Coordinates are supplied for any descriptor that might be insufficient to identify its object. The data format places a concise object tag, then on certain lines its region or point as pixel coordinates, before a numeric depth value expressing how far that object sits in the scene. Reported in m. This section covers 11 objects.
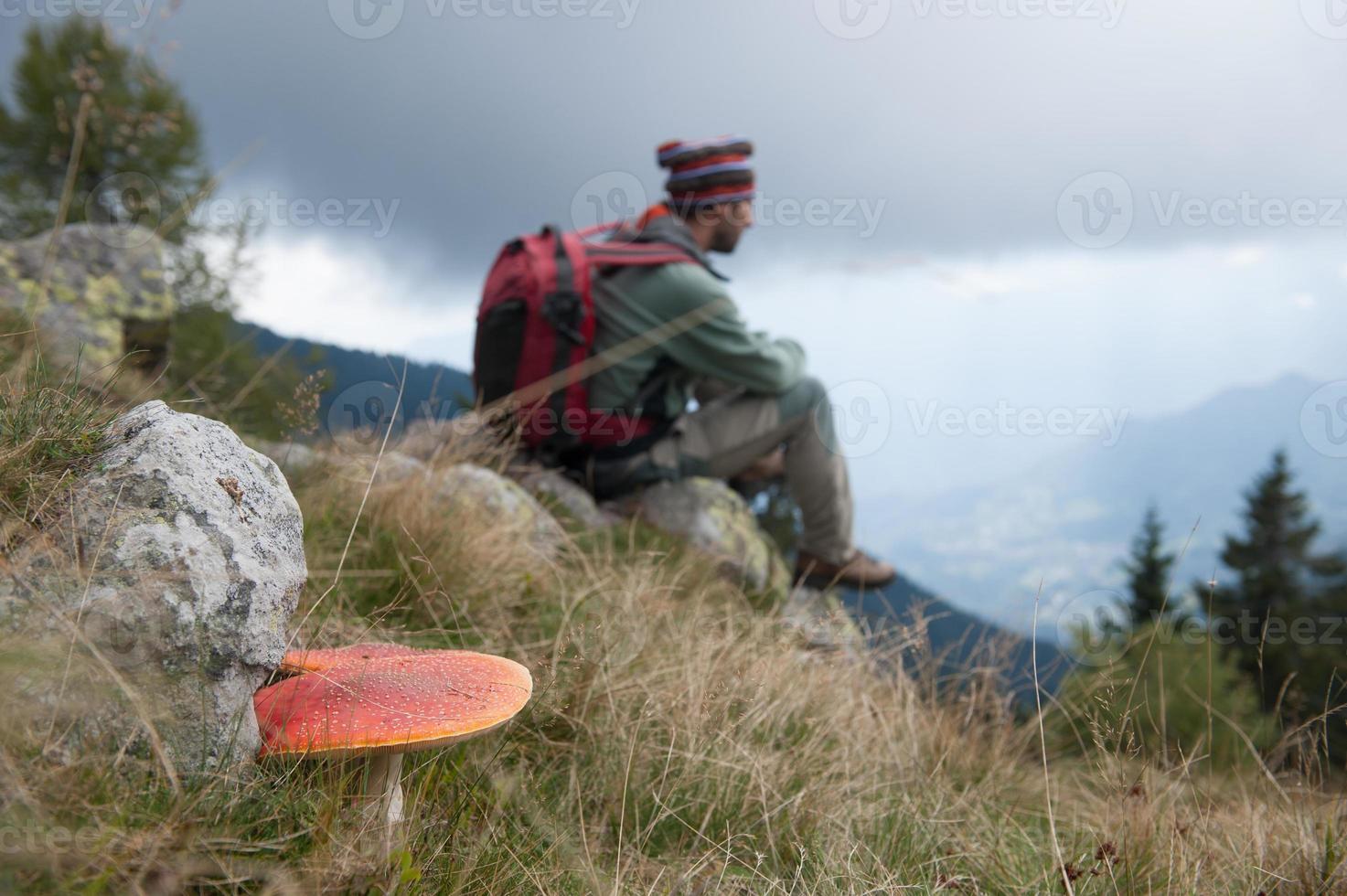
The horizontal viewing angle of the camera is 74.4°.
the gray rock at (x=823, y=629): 2.70
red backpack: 4.57
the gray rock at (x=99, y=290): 4.70
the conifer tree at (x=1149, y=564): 30.83
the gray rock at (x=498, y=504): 3.53
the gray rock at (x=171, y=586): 1.23
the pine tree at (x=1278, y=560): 30.44
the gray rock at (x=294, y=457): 3.40
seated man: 4.83
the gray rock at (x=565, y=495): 4.86
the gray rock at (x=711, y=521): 5.25
